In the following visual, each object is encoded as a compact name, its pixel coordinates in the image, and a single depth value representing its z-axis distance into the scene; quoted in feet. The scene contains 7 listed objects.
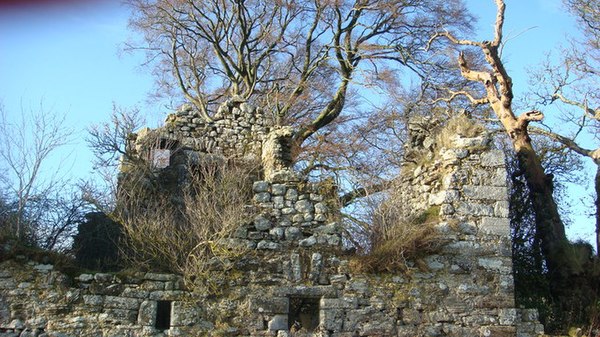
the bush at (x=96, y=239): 31.89
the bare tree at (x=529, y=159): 36.21
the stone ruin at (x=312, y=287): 25.62
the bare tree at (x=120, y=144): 40.19
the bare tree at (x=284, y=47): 59.47
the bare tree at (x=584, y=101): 42.11
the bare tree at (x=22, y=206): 27.73
